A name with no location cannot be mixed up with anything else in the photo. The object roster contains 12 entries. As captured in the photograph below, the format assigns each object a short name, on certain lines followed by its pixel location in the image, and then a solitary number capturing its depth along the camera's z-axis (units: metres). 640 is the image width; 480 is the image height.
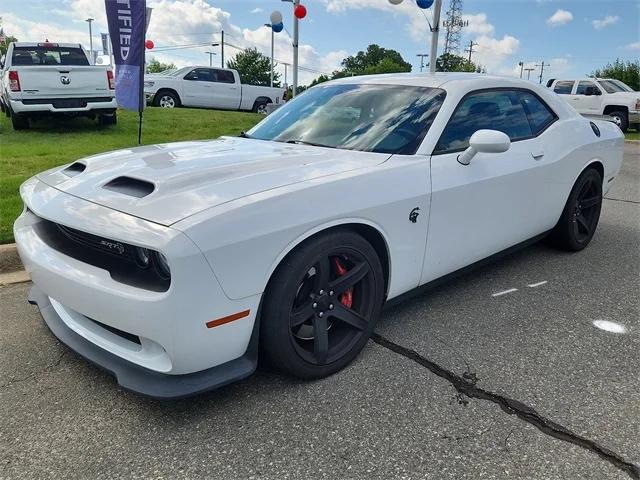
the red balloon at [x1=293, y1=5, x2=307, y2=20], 12.96
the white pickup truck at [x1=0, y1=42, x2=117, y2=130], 9.80
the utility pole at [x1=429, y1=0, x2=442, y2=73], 11.63
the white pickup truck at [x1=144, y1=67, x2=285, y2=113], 16.31
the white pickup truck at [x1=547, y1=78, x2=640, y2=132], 17.56
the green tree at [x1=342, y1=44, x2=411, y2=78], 83.78
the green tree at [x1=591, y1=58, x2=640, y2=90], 30.00
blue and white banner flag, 6.33
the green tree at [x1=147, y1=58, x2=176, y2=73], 84.19
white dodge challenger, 2.07
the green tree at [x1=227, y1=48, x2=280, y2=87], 60.76
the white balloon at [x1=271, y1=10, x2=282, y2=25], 15.21
